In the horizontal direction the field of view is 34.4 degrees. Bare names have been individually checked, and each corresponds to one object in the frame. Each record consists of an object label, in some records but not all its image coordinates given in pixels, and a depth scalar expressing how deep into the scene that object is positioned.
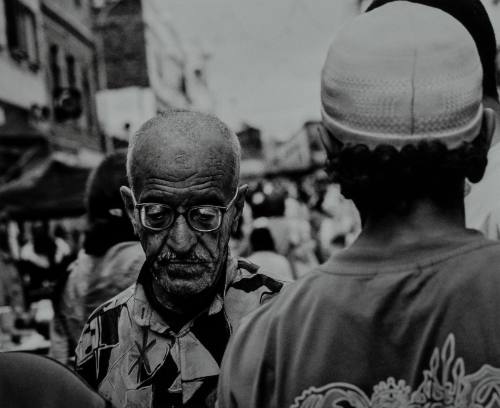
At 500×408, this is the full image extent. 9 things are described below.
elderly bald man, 2.18
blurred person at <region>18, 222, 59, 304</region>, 9.49
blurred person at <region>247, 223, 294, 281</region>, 6.00
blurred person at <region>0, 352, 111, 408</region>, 1.63
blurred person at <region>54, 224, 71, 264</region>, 9.82
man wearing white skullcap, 1.40
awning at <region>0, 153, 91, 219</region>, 9.62
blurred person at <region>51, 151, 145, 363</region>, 3.36
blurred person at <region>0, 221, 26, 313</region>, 10.50
